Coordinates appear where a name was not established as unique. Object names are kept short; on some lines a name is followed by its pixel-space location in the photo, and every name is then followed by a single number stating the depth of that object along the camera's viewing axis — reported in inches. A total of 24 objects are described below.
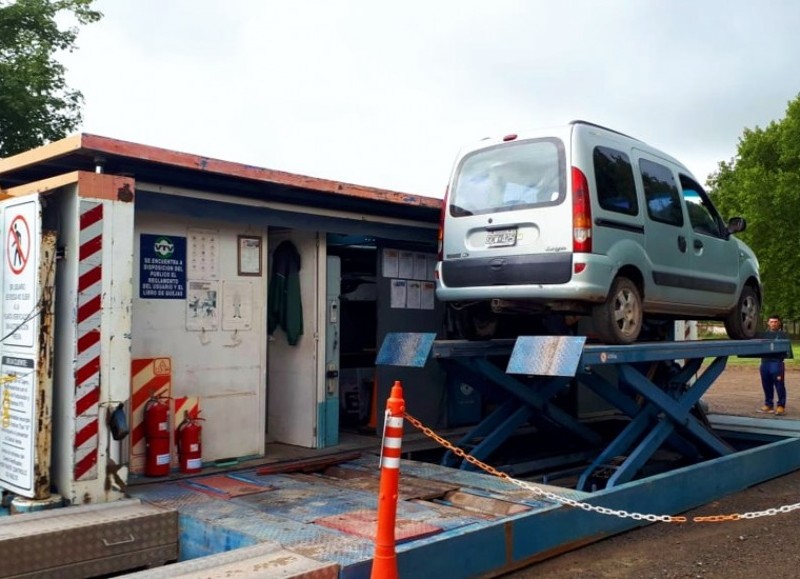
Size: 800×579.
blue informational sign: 253.4
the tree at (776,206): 1288.1
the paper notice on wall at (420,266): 346.9
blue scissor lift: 238.8
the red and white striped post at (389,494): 154.3
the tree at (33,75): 665.6
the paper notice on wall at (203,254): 264.4
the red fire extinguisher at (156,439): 240.8
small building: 206.8
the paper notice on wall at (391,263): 332.8
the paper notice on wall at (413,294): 344.8
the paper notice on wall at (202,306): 264.7
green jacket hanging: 303.9
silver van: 248.5
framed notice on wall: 277.9
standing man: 545.6
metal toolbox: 168.6
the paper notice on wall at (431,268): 353.4
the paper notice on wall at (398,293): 338.3
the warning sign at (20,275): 209.0
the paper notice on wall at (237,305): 273.4
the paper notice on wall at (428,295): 352.5
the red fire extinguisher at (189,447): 251.4
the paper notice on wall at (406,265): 340.2
